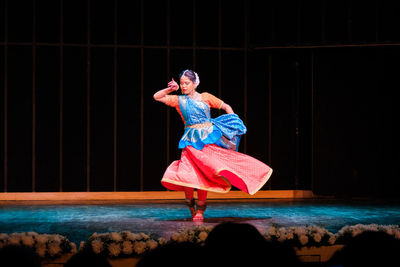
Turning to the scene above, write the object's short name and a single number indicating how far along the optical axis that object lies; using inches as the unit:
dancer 322.2
